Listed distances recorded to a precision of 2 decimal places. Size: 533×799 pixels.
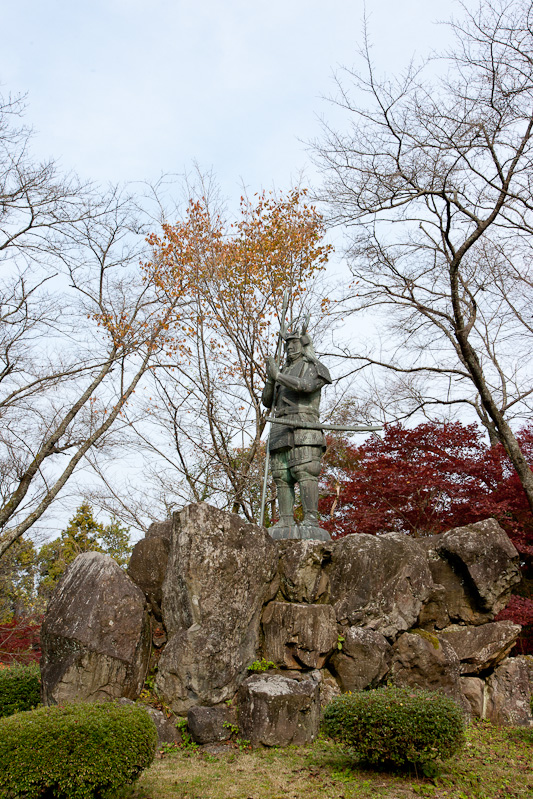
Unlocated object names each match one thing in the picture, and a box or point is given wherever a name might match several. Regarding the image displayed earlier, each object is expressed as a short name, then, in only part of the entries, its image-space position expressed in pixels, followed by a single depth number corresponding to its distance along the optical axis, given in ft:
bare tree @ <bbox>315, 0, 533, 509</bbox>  34.32
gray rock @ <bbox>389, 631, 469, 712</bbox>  23.71
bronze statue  27.04
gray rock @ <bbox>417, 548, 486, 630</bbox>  27.12
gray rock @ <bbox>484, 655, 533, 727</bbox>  24.98
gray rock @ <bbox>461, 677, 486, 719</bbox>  25.12
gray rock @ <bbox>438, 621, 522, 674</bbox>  25.64
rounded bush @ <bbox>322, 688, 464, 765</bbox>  16.46
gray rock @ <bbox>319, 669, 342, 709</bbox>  22.24
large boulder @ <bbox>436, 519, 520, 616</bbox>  26.86
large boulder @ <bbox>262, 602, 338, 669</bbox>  22.65
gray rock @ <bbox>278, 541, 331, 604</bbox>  24.09
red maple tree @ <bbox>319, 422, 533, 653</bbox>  36.73
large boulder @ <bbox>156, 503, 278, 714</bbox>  20.68
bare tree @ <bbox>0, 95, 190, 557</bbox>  38.19
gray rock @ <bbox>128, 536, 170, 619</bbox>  23.68
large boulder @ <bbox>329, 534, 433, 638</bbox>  24.68
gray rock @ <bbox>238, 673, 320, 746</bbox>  19.49
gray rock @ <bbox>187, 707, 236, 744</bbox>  19.67
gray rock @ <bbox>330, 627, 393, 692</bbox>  22.84
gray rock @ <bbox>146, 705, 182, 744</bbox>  19.69
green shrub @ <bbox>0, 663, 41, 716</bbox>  21.66
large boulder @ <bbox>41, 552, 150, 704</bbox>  19.66
